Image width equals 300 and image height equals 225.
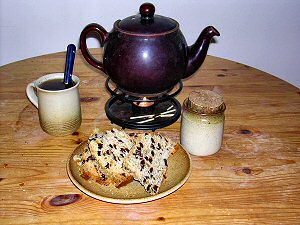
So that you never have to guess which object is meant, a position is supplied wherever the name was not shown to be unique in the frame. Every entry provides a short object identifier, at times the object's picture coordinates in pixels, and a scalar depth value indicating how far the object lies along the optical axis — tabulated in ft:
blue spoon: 2.85
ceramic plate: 2.16
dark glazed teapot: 2.72
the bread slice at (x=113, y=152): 2.31
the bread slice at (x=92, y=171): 2.33
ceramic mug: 2.73
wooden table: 2.17
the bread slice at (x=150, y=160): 2.29
